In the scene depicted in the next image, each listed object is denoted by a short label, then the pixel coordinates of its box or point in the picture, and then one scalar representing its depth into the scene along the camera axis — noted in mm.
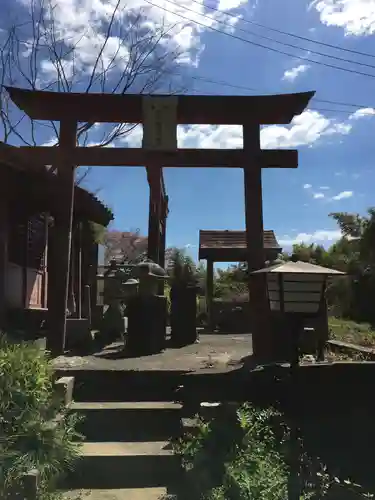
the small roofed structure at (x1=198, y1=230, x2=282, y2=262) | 17781
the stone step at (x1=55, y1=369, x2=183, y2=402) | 5957
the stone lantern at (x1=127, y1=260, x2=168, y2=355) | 8375
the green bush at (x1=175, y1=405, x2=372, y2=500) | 3693
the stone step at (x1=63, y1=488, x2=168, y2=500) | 4395
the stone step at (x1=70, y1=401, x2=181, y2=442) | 5297
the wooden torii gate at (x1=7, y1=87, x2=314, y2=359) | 7645
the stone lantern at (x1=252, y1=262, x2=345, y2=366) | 4766
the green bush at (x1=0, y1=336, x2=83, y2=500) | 3882
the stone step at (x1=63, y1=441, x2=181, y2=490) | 4637
